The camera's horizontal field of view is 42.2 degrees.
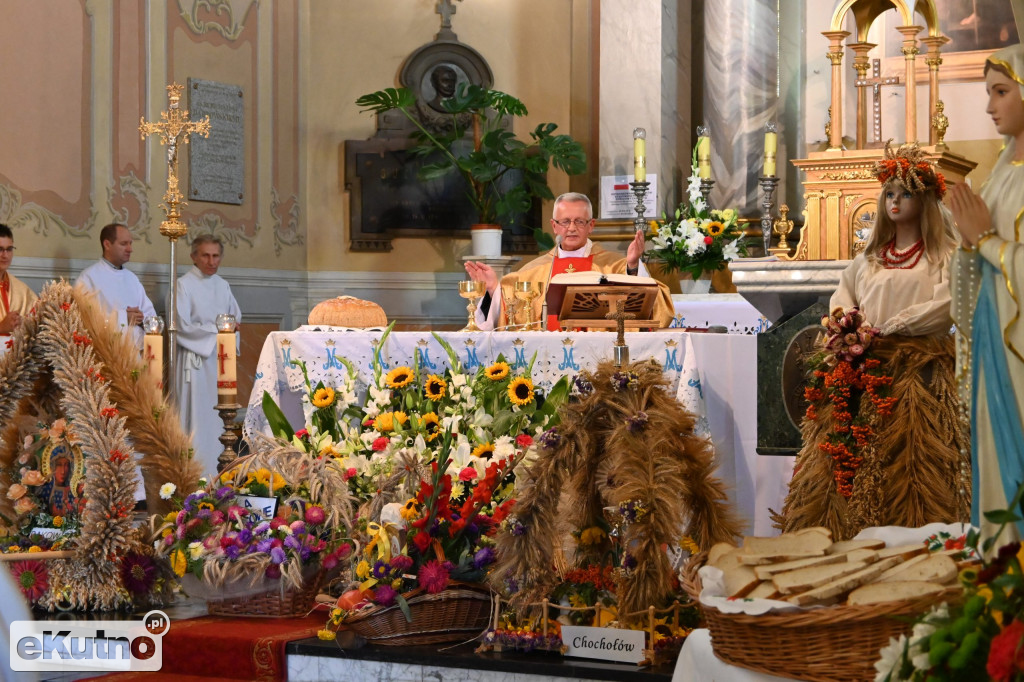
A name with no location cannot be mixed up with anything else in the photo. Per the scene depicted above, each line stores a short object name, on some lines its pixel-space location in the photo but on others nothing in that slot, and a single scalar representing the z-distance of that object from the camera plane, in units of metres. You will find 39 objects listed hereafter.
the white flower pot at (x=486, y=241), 11.03
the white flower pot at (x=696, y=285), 9.23
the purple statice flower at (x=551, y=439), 4.47
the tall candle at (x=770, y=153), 8.12
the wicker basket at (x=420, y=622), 4.72
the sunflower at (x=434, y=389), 6.28
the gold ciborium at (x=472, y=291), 7.19
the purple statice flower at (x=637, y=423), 4.28
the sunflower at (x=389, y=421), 6.09
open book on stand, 6.44
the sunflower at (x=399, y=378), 6.36
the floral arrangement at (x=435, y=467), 4.86
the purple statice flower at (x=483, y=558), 4.91
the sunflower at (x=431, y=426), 6.04
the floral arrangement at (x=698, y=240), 8.66
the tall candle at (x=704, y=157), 8.96
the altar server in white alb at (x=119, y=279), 9.70
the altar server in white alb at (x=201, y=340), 10.47
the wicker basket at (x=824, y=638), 2.65
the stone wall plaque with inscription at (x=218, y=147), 11.00
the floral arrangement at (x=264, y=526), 5.09
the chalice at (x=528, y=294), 7.38
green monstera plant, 10.99
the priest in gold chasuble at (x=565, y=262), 7.51
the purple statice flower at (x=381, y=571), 4.80
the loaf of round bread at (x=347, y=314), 7.46
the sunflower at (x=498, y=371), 6.22
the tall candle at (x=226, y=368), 6.25
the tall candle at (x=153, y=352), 6.00
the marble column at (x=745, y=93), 9.75
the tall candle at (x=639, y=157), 8.94
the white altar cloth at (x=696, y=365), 6.32
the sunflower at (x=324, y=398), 6.55
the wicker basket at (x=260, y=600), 5.18
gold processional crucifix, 9.60
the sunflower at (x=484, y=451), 5.74
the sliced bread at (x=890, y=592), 2.66
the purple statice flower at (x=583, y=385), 4.48
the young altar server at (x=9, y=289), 8.84
